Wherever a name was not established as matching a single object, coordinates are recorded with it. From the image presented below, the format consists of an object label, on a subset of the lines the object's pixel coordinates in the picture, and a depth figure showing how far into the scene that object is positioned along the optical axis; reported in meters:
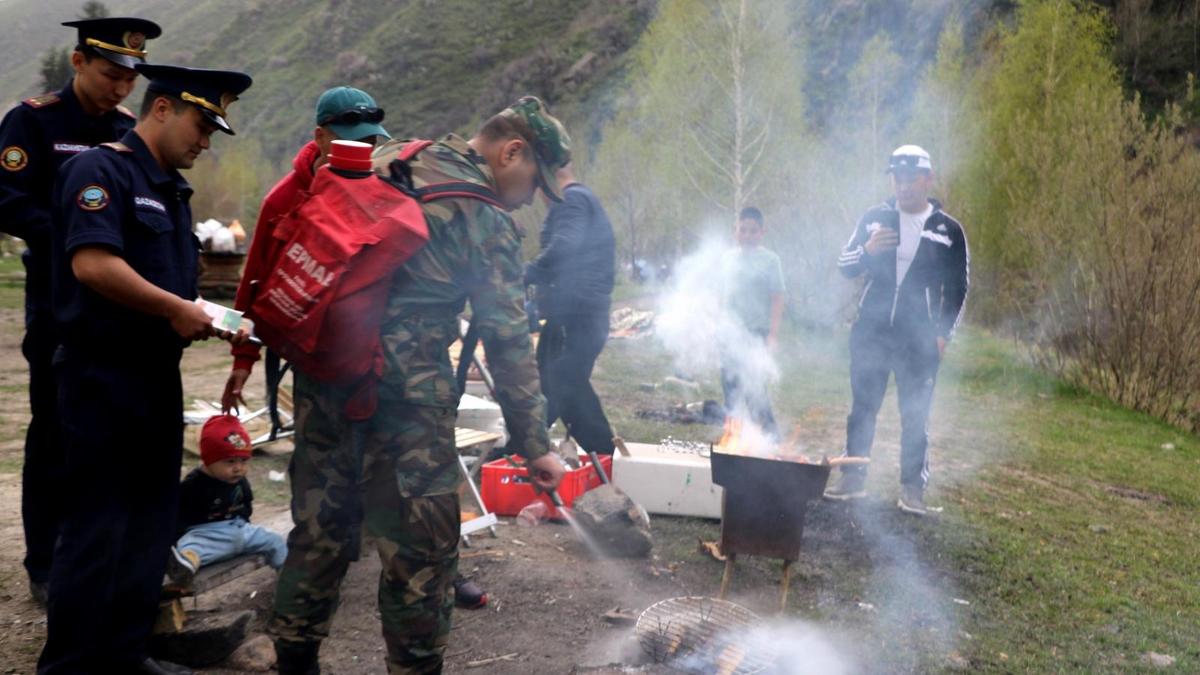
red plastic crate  5.84
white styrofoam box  6.03
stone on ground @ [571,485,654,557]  5.29
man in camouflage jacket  2.88
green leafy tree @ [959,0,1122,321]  15.56
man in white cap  6.19
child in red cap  3.80
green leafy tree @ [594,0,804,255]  24.25
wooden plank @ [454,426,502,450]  6.17
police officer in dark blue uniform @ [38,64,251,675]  2.80
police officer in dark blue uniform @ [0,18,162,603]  3.36
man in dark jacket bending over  6.12
